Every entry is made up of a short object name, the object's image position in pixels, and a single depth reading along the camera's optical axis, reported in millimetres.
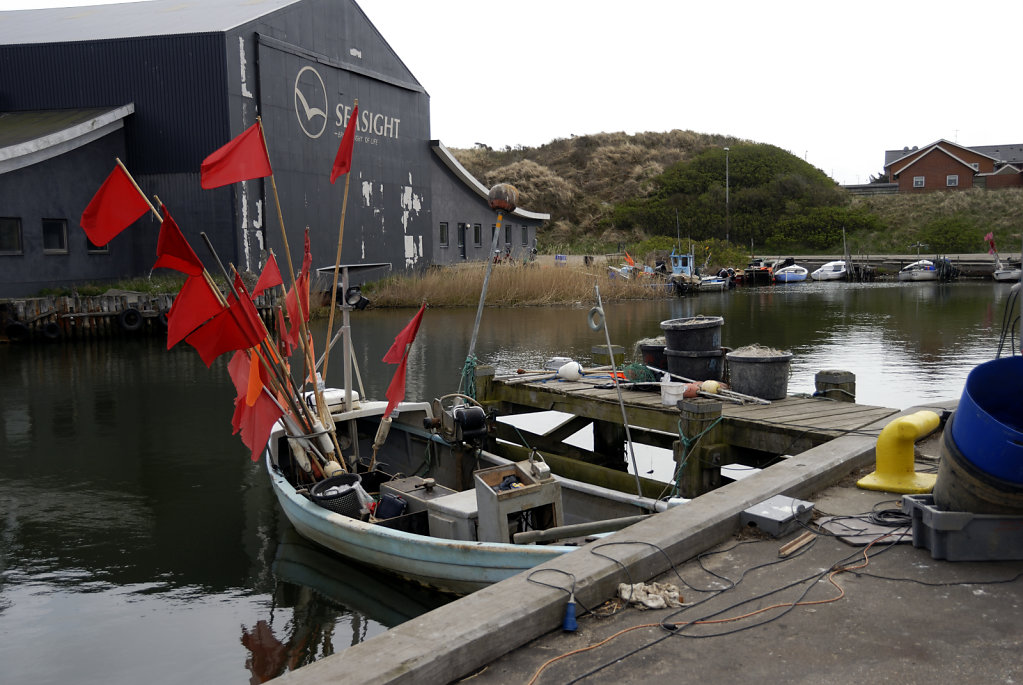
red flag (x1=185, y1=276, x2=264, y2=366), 8531
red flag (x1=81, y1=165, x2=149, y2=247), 8242
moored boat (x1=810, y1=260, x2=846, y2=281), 62188
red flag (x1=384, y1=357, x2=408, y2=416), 9867
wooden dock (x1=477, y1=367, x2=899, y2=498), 8836
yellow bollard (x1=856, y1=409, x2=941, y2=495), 6664
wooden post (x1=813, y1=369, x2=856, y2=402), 10836
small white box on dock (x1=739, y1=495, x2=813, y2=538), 5723
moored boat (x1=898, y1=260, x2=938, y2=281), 59219
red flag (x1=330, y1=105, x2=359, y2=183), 10625
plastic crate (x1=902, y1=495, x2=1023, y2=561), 5109
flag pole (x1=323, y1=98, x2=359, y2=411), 10156
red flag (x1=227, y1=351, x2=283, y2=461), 8984
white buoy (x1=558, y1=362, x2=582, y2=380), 12078
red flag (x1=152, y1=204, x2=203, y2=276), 8094
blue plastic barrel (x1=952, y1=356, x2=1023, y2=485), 4883
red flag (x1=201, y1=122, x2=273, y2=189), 8883
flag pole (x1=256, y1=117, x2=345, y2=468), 9547
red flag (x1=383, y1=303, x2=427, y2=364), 9938
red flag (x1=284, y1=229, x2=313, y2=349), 9932
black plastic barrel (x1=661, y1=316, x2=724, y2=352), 10968
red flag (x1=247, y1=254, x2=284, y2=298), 9422
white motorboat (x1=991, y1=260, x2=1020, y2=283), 50441
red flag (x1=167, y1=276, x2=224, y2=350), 8195
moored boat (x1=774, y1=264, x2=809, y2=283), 59559
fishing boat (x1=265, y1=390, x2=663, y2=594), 7168
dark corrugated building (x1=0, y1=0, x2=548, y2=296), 27156
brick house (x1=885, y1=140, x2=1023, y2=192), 78812
